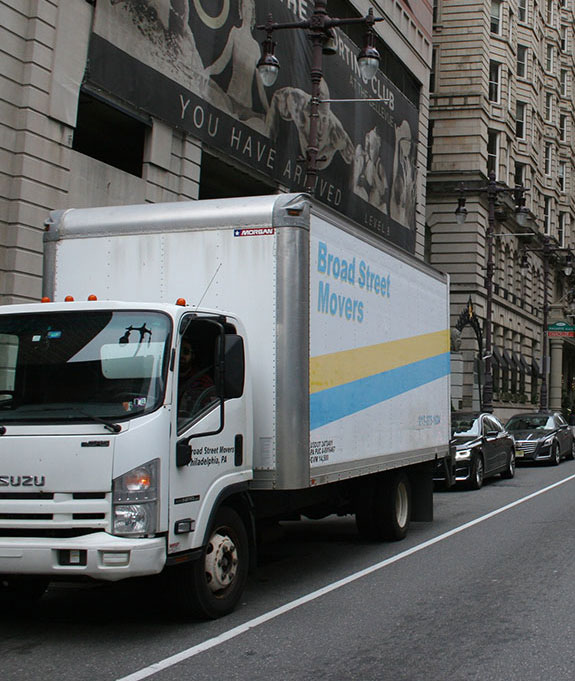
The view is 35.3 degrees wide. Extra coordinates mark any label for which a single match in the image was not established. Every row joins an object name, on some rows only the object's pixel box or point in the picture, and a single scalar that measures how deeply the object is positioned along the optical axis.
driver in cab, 6.70
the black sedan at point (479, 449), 18.33
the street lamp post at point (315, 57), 14.91
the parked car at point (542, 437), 25.50
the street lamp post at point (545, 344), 42.91
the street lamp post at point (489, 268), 28.69
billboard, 19.33
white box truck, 6.11
